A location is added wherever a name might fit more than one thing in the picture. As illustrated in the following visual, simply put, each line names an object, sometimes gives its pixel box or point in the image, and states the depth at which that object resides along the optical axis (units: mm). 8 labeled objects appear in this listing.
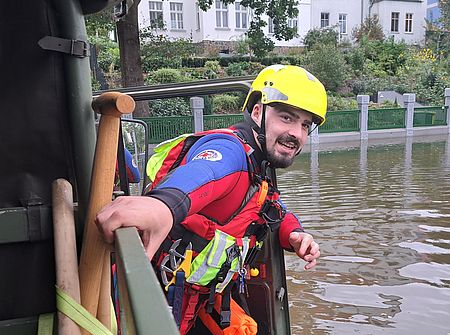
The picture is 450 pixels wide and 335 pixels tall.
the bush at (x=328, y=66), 29406
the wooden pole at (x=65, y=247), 1325
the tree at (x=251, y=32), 14609
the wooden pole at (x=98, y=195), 1322
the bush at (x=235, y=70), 30405
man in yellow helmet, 2311
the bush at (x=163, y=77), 25220
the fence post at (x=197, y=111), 16703
